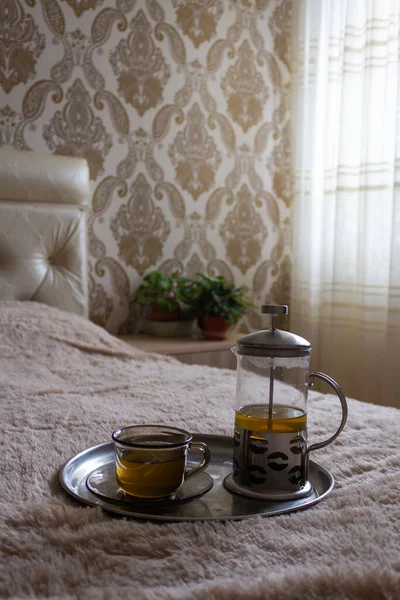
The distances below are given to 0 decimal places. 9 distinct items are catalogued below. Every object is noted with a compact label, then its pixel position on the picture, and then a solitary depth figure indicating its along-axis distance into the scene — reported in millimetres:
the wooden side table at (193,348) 2520
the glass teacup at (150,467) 721
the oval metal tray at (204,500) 700
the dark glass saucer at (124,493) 724
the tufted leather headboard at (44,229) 2379
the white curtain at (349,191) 2668
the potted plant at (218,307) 2740
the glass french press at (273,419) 773
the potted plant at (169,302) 2787
